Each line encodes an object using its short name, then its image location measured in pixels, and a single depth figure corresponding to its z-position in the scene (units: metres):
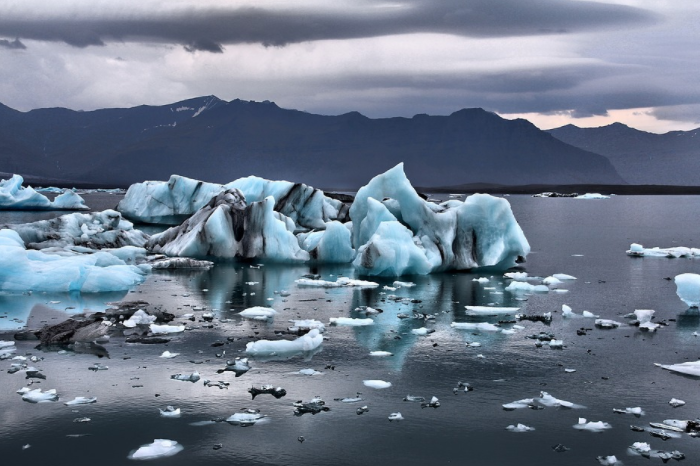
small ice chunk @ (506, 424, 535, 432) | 8.44
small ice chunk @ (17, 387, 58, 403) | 9.20
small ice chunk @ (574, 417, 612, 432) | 8.56
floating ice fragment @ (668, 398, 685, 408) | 9.42
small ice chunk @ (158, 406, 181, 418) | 8.77
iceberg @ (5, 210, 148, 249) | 25.50
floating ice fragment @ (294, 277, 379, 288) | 19.31
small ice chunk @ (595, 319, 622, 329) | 14.20
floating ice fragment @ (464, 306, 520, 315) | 15.53
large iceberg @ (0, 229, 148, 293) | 17.50
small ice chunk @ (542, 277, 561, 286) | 20.08
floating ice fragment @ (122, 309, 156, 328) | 13.66
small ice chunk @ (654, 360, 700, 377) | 10.97
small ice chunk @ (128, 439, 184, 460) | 7.66
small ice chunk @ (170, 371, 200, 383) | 10.09
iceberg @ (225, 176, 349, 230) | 32.69
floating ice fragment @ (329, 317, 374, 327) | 14.05
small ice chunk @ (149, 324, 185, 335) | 13.05
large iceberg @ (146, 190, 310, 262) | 24.34
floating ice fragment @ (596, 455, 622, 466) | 7.62
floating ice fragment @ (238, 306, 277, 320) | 14.70
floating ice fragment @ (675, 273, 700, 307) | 16.22
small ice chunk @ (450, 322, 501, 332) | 13.85
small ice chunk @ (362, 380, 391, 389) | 10.00
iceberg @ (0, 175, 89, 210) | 54.06
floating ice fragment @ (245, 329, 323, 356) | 11.67
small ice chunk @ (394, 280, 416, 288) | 19.55
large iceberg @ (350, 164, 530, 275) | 22.56
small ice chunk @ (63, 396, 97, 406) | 9.11
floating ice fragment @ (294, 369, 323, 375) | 10.49
